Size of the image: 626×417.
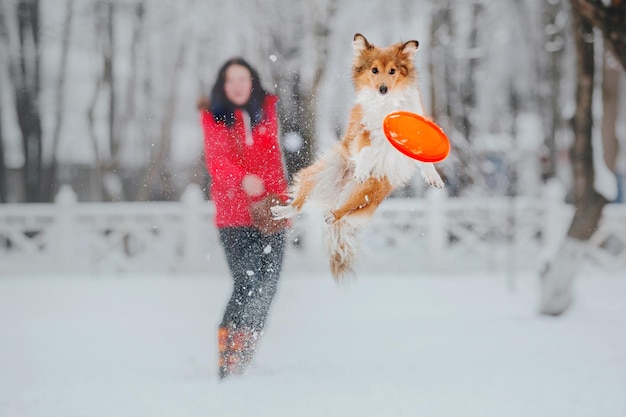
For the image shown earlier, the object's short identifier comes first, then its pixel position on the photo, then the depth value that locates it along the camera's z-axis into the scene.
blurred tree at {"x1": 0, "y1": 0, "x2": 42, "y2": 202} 24.12
